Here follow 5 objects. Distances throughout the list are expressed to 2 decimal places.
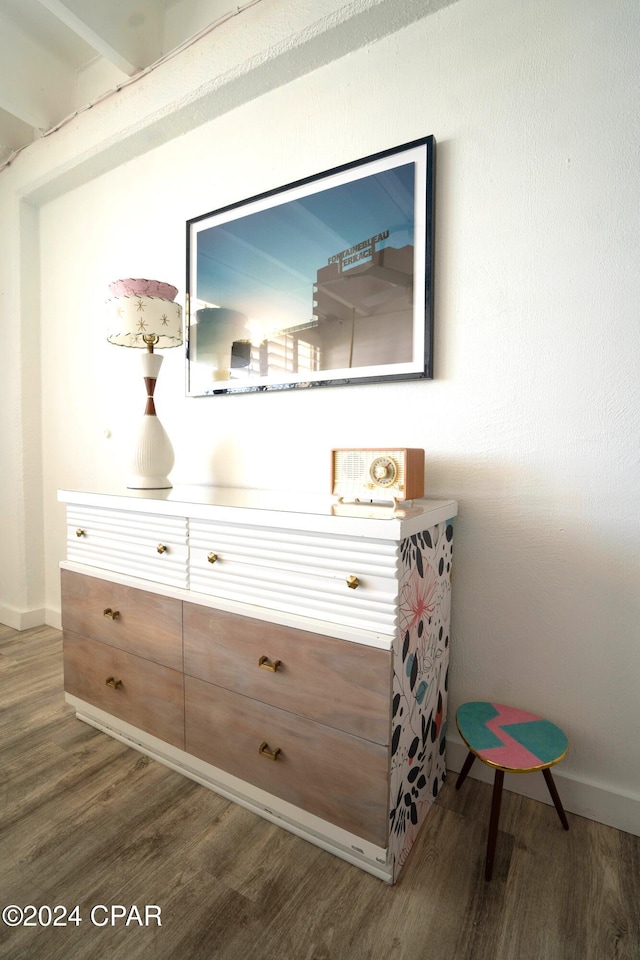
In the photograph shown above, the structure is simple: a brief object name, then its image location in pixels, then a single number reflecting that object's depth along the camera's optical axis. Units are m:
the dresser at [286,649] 1.06
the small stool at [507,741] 1.10
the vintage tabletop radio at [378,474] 1.19
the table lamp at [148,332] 1.69
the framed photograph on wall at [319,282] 1.49
